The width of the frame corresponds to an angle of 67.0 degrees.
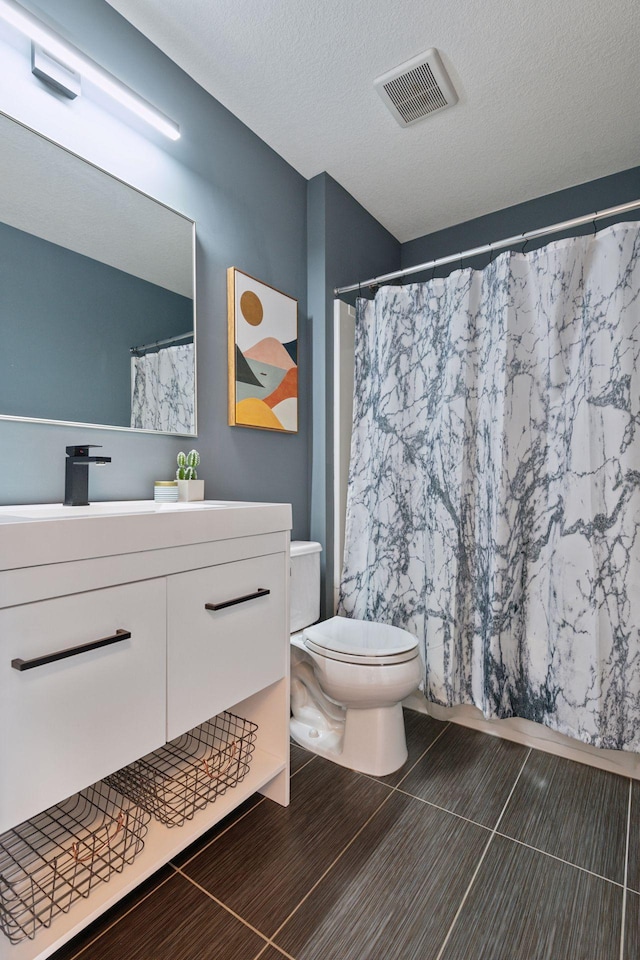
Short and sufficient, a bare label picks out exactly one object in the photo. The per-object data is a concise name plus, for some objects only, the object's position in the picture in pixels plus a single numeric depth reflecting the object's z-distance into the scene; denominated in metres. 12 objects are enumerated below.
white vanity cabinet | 0.86
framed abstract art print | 1.94
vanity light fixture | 1.22
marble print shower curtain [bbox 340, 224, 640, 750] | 1.68
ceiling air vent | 1.73
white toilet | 1.64
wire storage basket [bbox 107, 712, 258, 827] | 1.32
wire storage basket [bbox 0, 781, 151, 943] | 1.00
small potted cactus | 1.65
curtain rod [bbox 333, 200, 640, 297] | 1.69
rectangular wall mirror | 1.30
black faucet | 1.33
